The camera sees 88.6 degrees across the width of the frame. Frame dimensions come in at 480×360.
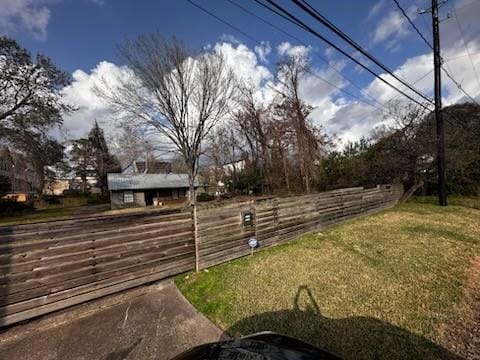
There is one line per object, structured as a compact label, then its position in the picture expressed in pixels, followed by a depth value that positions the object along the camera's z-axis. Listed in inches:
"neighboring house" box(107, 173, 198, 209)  1104.8
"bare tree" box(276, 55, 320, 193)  730.8
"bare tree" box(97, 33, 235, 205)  635.5
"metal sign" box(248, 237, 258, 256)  198.1
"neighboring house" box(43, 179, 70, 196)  1813.5
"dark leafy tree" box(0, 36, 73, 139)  597.3
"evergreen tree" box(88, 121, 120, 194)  1476.4
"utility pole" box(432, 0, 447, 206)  398.0
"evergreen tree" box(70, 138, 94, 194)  1472.7
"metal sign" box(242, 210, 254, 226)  212.7
